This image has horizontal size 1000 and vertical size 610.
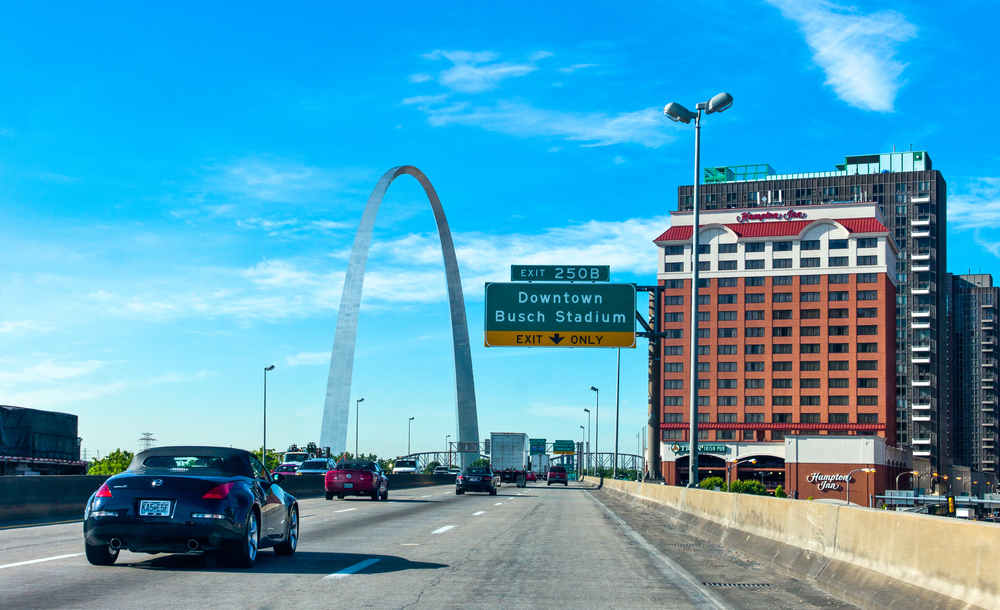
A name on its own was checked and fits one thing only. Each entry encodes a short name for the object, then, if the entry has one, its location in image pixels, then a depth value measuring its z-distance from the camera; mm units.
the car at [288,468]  49719
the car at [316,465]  44181
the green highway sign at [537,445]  115875
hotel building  121688
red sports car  34969
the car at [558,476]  85125
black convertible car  10594
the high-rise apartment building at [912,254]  146625
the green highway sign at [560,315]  36594
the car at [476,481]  45594
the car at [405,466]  77619
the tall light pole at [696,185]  26623
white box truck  81875
